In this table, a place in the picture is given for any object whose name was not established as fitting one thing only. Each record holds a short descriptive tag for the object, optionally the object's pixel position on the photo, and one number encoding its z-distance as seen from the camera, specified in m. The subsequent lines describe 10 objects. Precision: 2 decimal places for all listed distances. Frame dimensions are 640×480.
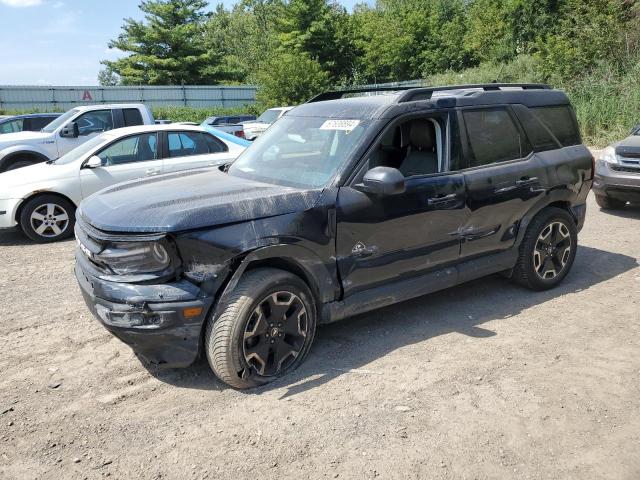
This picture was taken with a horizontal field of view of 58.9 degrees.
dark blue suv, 3.43
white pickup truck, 11.31
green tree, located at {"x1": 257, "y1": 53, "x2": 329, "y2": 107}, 37.03
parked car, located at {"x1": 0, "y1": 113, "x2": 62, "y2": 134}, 15.38
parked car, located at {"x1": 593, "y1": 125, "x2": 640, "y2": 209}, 8.26
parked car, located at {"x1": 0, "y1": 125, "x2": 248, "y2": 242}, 7.71
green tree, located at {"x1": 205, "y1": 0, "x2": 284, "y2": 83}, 64.56
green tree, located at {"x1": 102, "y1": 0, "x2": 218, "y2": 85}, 45.50
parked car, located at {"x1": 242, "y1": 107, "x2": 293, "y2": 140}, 19.72
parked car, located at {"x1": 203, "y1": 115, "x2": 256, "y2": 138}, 23.67
